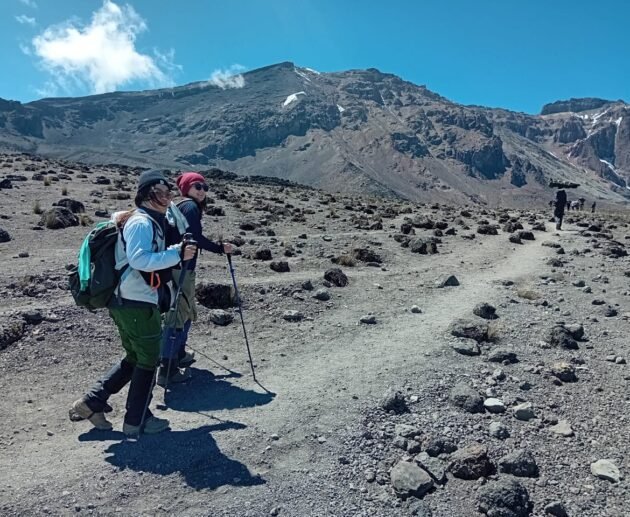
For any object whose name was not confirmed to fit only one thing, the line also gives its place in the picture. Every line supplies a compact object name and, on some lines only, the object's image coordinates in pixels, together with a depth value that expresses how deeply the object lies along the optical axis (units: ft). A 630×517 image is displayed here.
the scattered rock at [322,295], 40.60
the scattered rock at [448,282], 47.16
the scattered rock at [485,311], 36.86
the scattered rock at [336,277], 45.14
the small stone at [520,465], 18.45
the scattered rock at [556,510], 16.61
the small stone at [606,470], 18.24
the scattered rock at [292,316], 35.58
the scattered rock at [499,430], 20.66
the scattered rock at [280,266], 49.03
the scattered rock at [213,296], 36.78
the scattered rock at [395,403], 22.17
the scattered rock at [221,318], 34.22
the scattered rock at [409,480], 17.22
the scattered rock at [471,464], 18.13
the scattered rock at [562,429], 21.04
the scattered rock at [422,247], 66.90
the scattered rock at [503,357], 27.68
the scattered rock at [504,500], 16.39
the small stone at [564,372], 25.80
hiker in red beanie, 23.89
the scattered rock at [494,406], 22.36
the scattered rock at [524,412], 22.08
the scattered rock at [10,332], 28.50
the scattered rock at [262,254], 53.65
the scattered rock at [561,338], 30.32
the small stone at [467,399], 22.44
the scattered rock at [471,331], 31.07
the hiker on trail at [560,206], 101.76
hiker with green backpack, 17.93
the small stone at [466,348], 28.81
